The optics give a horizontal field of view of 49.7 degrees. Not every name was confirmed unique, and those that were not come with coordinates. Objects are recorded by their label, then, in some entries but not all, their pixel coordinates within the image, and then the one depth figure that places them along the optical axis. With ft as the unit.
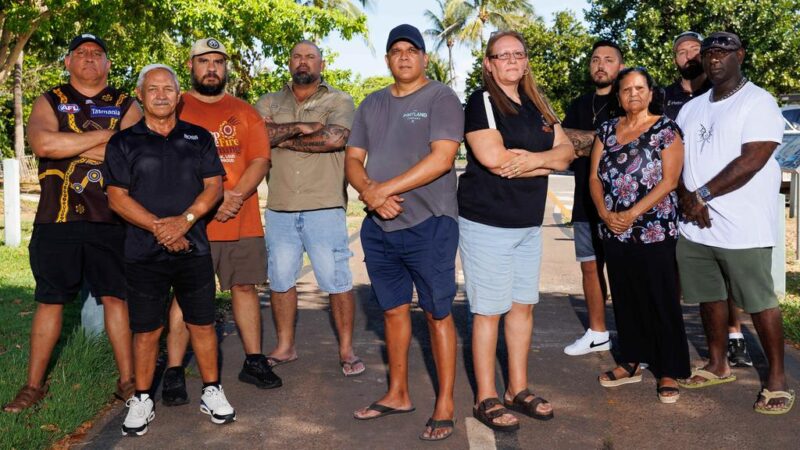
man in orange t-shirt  17.39
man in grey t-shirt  14.52
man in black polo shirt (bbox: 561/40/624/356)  19.40
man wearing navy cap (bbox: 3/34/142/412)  15.83
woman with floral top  16.39
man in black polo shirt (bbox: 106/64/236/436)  14.88
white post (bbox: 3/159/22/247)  38.50
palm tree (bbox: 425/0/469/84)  211.61
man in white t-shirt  15.90
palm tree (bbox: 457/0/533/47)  204.69
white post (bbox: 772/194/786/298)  25.68
